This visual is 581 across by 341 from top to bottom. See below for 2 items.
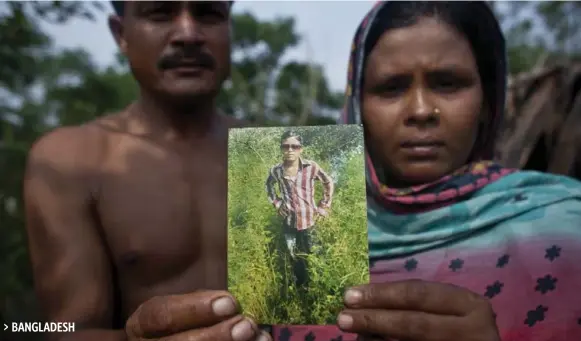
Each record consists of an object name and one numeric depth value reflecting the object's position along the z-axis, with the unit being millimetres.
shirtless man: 921
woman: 917
